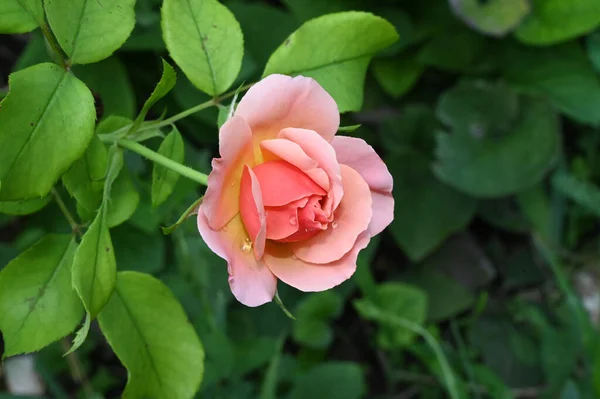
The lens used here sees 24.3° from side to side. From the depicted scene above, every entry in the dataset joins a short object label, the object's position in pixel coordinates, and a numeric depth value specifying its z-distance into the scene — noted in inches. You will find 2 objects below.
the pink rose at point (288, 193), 17.7
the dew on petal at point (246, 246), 18.2
